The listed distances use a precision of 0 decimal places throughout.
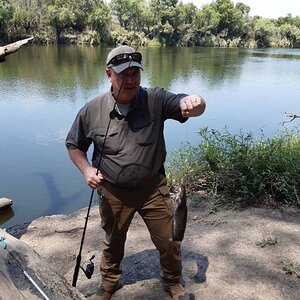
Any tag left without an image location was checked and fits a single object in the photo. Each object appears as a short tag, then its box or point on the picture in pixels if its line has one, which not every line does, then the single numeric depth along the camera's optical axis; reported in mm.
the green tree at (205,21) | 63625
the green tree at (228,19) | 71500
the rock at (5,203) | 6561
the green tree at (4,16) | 43781
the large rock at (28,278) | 2070
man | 2611
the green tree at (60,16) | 48656
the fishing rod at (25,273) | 2055
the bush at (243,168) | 5070
